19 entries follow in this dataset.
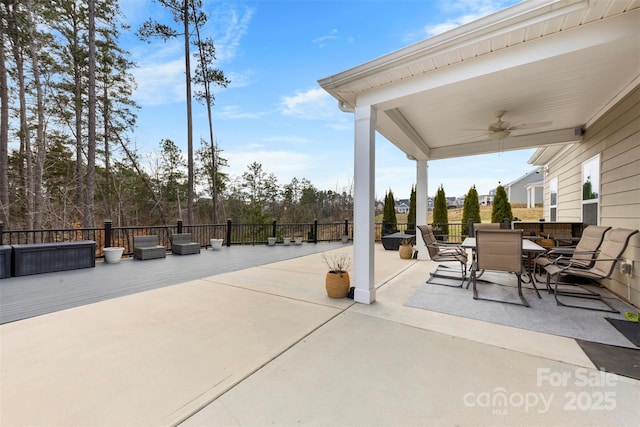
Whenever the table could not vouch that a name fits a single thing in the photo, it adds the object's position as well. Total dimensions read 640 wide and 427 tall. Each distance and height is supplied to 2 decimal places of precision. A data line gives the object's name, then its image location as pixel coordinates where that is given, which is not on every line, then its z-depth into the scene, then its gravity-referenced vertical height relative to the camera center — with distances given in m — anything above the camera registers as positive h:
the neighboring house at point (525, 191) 15.55 +1.16
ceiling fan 4.07 +1.30
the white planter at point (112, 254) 5.75 -0.96
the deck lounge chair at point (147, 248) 6.18 -0.91
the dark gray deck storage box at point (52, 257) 4.46 -0.84
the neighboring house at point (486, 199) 24.38 +0.96
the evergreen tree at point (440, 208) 10.05 +0.05
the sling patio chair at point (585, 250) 3.45 -0.58
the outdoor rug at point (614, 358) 1.84 -1.15
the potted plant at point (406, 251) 6.55 -1.06
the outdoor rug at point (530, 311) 2.44 -1.18
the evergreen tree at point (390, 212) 10.33 -0.11
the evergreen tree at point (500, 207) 8.77 +0.06
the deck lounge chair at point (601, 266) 2.98 -0.75
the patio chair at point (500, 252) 3.28 -0.57
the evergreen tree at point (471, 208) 9.38 +0.02
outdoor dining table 3.63 -0.57
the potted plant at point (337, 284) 3.43 -0.99
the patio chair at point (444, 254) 4.37 -0.80
